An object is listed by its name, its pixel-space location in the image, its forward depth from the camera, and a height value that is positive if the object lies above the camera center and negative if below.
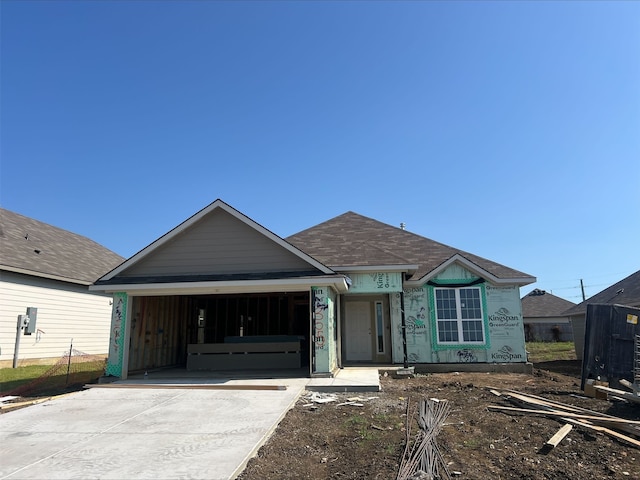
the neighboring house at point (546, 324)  39.44 -0.25
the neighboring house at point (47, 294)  16.11 +1.41
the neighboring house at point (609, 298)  19.80 +1.07
